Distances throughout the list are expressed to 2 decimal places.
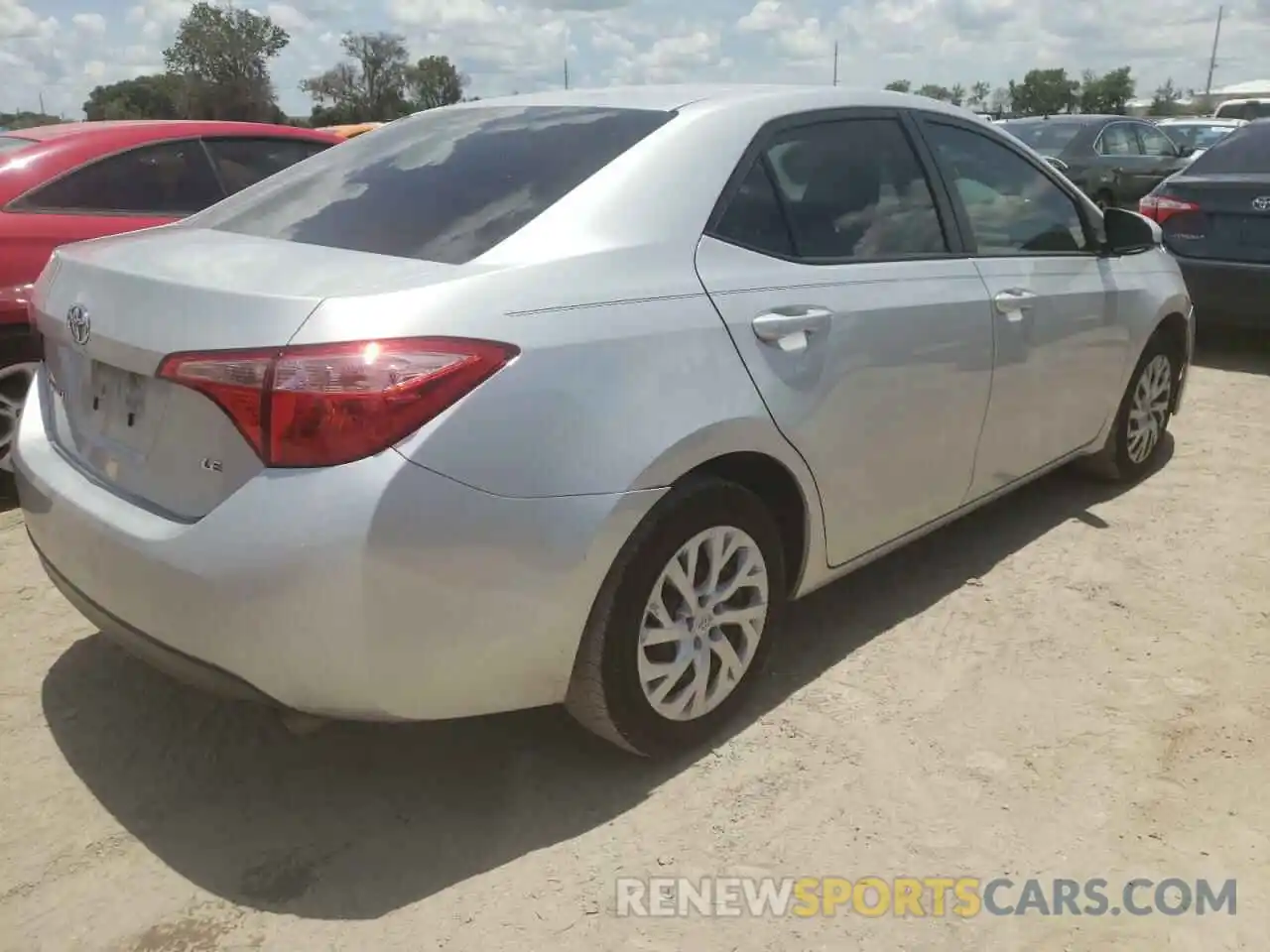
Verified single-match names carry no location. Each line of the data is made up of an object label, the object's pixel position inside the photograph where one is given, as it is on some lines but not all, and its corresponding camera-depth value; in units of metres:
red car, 4.54
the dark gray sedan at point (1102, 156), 13.86
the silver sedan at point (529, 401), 2.15
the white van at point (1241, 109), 26.70
